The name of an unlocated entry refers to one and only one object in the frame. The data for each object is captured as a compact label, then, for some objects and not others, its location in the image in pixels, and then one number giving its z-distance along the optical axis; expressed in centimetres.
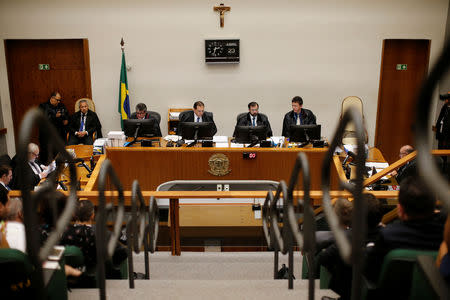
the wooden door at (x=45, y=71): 783
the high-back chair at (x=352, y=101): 794
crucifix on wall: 754
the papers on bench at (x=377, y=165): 519
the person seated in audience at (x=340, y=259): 218
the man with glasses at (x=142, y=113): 640
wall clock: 775
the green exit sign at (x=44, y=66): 789
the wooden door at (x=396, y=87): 799
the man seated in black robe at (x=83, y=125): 705
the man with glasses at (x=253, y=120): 676
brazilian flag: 767
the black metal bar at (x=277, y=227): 263
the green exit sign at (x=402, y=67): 806
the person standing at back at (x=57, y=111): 737
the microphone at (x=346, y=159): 529
